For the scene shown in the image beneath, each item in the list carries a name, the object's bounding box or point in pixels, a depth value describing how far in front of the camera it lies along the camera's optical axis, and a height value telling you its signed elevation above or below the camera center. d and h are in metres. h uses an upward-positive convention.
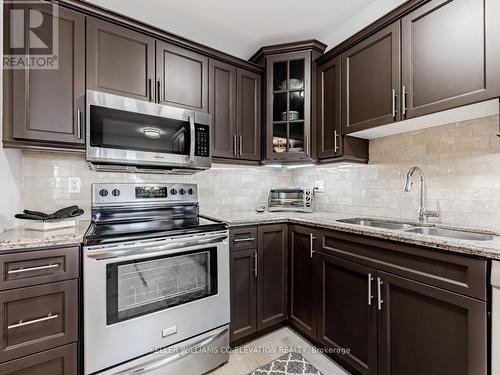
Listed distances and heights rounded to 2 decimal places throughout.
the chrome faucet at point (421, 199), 1.71 -0.08
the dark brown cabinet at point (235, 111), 2.17 +0.71
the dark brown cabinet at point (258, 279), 1.89 -0.75
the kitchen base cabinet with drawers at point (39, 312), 1.15 -0.62
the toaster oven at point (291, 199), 2.44 -0.12
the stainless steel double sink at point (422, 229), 1.44 -0.28
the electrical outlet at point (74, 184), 1.84 +0.02
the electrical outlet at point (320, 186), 2.59 +0.01
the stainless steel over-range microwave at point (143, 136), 1.61 +0.37
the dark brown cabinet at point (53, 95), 1.45 +0.57
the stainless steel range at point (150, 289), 1.31 -0.63
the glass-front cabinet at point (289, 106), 2.26 +0.77
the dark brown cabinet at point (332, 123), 2.05 +0.56
